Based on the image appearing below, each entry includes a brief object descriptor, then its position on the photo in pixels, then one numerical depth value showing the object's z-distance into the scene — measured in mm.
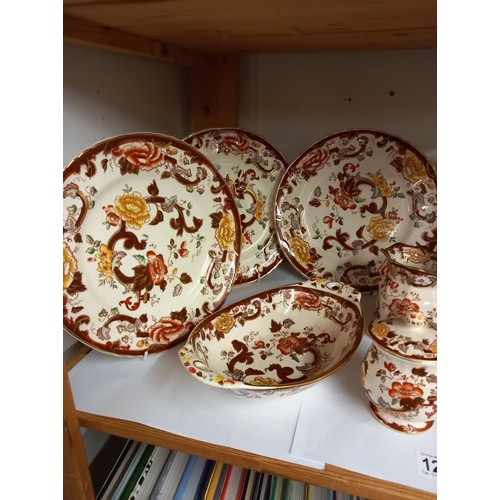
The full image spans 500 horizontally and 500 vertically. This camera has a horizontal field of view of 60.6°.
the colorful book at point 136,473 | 668
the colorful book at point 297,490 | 655
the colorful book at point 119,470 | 675
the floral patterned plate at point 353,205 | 845
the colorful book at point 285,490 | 656
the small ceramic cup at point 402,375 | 503
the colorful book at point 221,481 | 658
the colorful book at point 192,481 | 662
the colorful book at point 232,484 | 656
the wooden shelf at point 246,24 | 485
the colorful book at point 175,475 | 667
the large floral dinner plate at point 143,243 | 604
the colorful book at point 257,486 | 655
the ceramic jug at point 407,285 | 626
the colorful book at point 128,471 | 670
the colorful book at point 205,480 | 659
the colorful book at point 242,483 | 655
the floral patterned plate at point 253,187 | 888
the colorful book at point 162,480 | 668
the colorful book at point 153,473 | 671
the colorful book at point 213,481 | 654
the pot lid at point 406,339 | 500
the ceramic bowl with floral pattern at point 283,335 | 648
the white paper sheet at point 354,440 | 499
